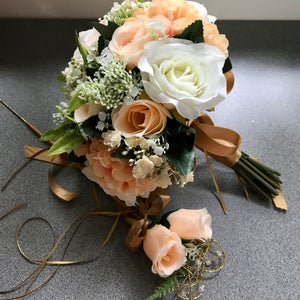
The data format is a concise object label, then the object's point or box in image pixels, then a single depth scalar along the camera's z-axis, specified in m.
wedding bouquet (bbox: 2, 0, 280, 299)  0.54
